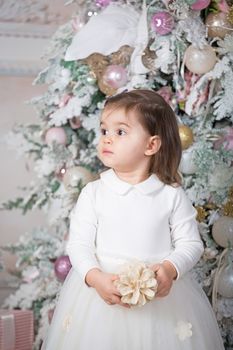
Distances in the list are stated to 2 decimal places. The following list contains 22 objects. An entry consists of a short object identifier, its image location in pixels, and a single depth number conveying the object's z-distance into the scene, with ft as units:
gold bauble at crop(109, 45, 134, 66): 6.52
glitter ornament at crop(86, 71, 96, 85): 6.69
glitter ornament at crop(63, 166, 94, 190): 6.68
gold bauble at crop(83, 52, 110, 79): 6.63
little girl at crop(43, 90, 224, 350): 4.47
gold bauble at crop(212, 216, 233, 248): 6.20
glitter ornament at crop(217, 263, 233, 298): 6.19
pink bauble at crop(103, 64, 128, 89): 6.44
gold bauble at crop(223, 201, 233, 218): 6.27
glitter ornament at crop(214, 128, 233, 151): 6.27
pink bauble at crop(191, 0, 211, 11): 6.07
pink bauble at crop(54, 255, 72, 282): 6.84
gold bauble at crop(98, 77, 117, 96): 6.57
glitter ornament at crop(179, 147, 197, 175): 6.29
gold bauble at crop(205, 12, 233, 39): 6.18
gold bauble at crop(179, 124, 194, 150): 6.20
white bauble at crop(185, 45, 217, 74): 6.16
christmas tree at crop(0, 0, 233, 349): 6.22
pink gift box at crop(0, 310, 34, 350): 6.98
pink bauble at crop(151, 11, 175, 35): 6.21
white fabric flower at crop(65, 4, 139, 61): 6.39
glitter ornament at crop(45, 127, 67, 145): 6.82
